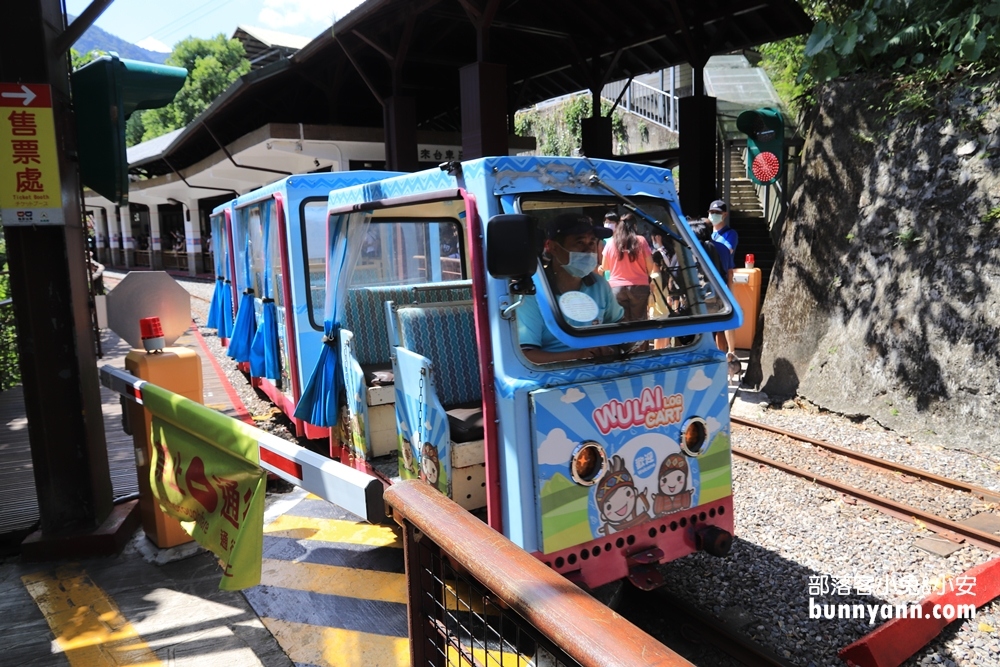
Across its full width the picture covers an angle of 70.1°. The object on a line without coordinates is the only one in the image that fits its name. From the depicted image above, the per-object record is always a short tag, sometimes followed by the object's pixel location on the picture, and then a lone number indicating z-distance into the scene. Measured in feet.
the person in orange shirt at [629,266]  11.61
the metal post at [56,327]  12.27
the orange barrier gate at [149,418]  13.37
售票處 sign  12.01
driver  10.98
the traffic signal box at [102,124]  13.14
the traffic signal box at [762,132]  39.09
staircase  44.88
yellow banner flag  8.77
